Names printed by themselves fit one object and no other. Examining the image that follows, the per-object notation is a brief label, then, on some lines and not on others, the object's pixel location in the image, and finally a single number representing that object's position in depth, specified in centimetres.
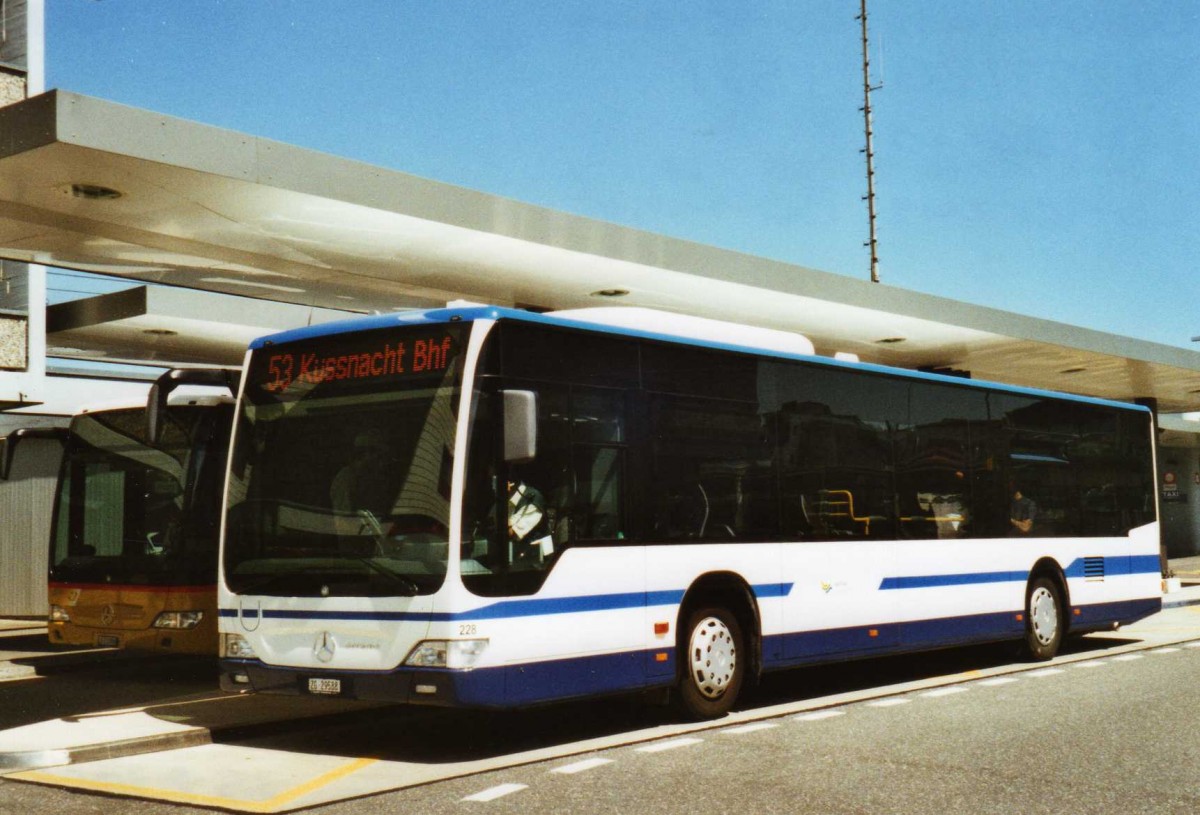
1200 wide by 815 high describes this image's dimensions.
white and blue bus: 876
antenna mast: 3781
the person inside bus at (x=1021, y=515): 1503
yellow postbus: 1298
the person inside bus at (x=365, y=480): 891
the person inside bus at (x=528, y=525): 892
